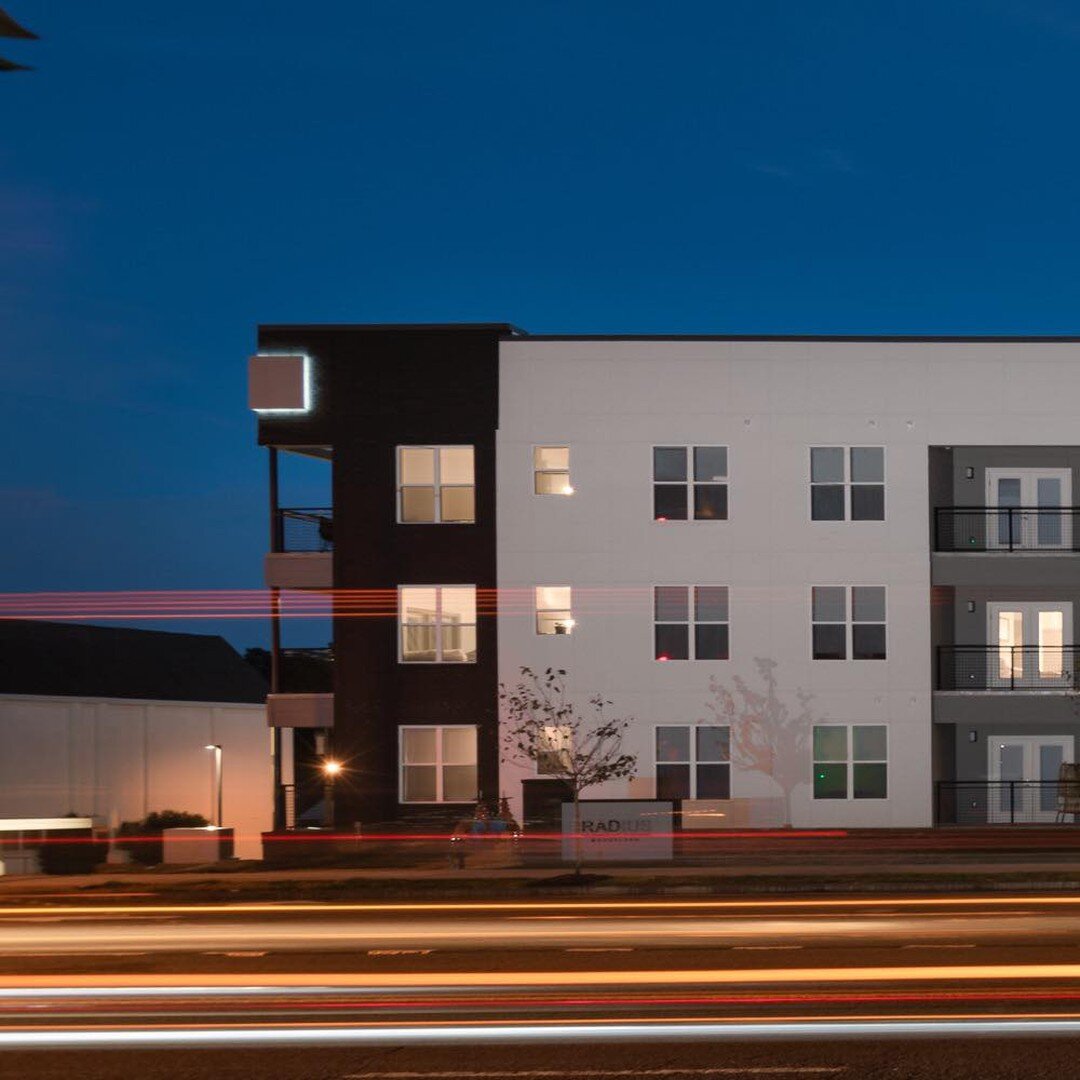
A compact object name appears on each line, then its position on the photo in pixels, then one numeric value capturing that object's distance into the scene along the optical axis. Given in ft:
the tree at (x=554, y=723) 107.14
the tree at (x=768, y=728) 109.81
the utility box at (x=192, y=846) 107.04
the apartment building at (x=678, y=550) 110.42
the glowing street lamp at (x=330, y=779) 109.40
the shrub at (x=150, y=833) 114.73
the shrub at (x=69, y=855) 102.32
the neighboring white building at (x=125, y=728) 134.31
